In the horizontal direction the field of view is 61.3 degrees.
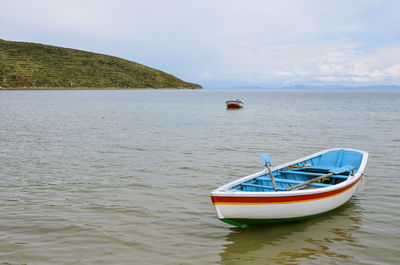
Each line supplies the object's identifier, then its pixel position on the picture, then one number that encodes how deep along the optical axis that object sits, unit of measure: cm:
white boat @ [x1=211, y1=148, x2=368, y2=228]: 718
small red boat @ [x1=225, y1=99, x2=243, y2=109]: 5709
